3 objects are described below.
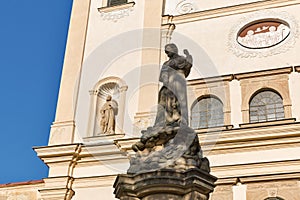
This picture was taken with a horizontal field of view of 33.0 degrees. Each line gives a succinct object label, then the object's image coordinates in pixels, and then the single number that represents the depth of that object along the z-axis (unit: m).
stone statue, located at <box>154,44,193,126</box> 6.37
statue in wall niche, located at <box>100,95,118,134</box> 14.05
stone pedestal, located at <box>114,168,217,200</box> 5.52
